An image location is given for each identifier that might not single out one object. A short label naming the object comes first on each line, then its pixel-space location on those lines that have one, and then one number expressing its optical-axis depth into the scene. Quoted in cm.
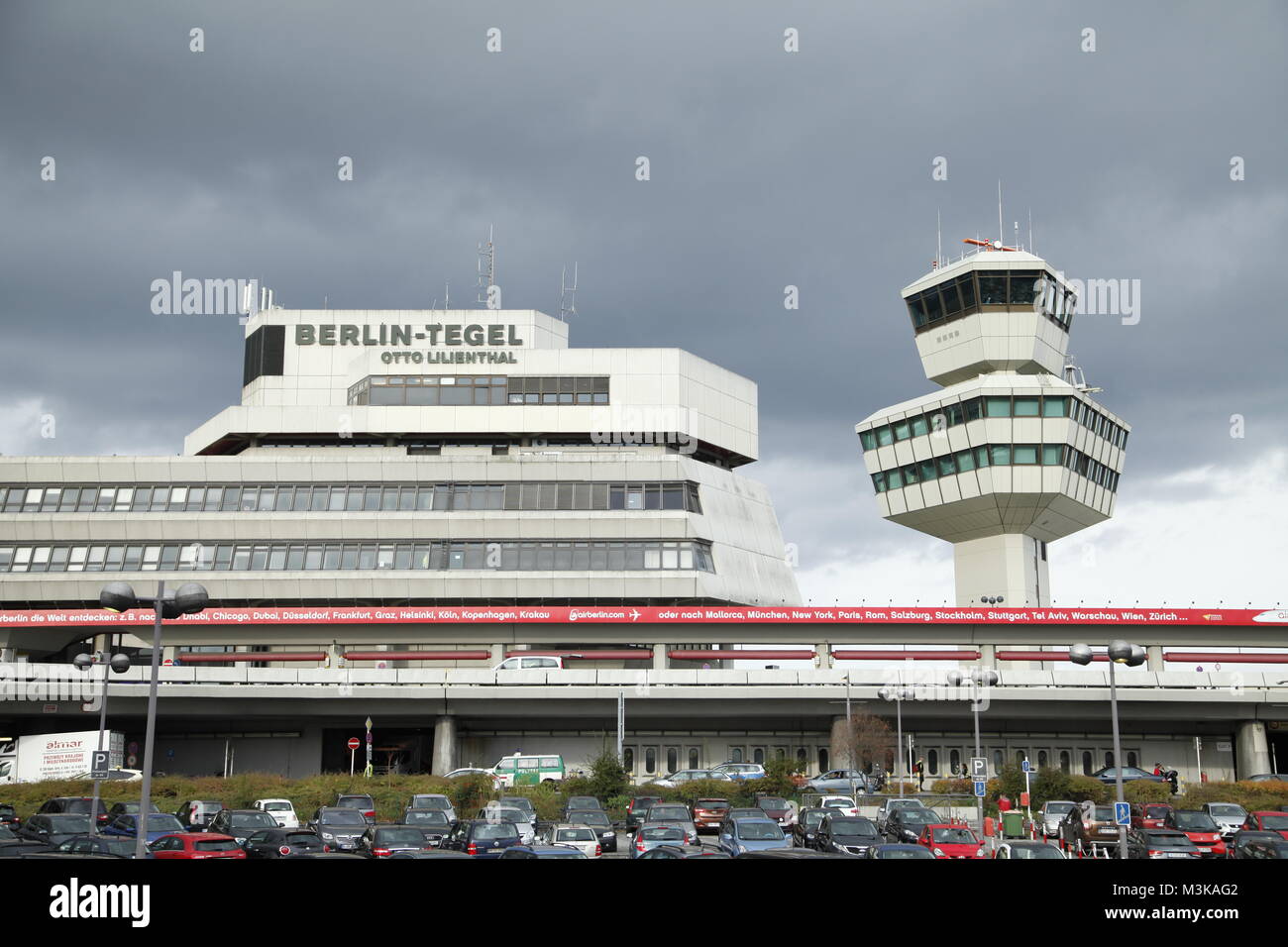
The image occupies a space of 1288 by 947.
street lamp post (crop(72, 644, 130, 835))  4041
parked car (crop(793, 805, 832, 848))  3650
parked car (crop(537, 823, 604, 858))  3198
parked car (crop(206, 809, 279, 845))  3594
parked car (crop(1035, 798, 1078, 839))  4084
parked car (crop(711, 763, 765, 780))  5700
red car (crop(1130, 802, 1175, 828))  3828
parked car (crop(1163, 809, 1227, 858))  3378
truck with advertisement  5834
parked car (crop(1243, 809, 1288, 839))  3566
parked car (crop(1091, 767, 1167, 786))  5625
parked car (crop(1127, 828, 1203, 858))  3088
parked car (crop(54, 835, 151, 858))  2686
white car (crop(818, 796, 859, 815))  4328
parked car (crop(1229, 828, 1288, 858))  2856
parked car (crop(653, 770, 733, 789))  5746
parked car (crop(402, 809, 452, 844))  3875
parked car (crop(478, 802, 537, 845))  3828
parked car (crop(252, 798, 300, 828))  4285
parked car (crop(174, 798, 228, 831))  4116
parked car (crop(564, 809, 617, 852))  3872
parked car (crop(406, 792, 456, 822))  4222
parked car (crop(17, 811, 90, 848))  3466
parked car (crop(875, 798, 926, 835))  3819
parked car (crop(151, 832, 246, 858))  2631
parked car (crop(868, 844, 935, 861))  2405
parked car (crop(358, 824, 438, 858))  3036
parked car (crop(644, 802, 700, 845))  3683
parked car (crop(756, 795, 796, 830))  4203
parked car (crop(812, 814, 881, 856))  3203
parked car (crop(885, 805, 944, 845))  3375
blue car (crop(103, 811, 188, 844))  3423
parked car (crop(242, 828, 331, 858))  2973
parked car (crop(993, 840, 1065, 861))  2610
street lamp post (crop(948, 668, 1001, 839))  4919
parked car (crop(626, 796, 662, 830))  4178
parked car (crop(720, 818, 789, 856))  3112
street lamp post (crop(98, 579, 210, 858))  2481
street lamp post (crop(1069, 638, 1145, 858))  3253
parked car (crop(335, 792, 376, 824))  4312
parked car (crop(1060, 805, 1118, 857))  3503
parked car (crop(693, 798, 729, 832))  4231
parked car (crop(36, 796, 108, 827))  4128
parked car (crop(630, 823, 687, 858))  3182
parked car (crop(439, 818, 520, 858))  3209
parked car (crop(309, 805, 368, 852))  3491
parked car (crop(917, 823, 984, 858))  3156
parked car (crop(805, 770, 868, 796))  5431
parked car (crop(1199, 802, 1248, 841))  3936
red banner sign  7356
